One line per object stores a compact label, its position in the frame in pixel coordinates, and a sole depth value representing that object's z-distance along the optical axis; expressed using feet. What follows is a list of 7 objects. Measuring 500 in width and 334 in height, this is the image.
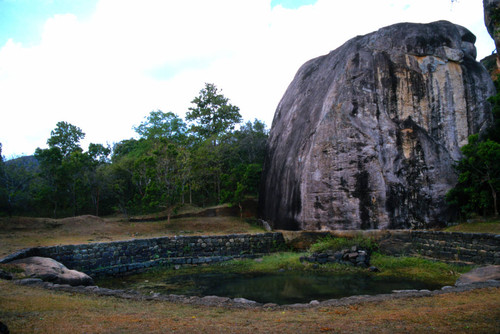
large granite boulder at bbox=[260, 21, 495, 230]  53.31
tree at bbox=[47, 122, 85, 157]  98.58
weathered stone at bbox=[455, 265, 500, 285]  28.60
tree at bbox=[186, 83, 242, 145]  102.22
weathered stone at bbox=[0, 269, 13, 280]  27.56
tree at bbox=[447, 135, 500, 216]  45.19
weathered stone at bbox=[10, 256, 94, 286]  30.71
